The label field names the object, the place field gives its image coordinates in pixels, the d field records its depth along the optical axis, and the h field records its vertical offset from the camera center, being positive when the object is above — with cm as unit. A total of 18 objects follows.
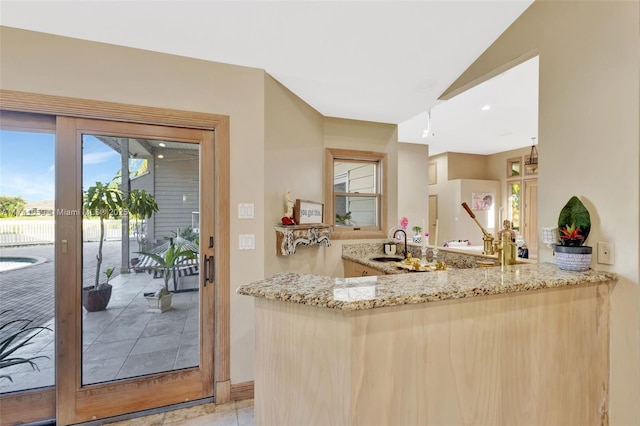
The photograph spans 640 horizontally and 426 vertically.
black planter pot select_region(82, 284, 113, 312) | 196 -62
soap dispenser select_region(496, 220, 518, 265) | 181 -23
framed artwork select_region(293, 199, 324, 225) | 262 -1
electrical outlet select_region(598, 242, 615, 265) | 143 -22
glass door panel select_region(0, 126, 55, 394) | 186 -30
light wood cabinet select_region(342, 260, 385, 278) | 286 -63
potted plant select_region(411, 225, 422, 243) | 456 -41
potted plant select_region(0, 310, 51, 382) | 185 -82
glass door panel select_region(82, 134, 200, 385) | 197 -35
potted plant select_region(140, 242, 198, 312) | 212 -43
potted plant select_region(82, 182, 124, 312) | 196 +0
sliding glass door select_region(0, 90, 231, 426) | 186 -33
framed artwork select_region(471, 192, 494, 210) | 696 +28
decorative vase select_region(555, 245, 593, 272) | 144 -24
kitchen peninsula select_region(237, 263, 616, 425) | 102 -56
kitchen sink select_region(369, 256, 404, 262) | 327 -57
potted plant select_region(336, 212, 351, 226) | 350 -10
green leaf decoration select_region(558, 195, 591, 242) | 148 -3
